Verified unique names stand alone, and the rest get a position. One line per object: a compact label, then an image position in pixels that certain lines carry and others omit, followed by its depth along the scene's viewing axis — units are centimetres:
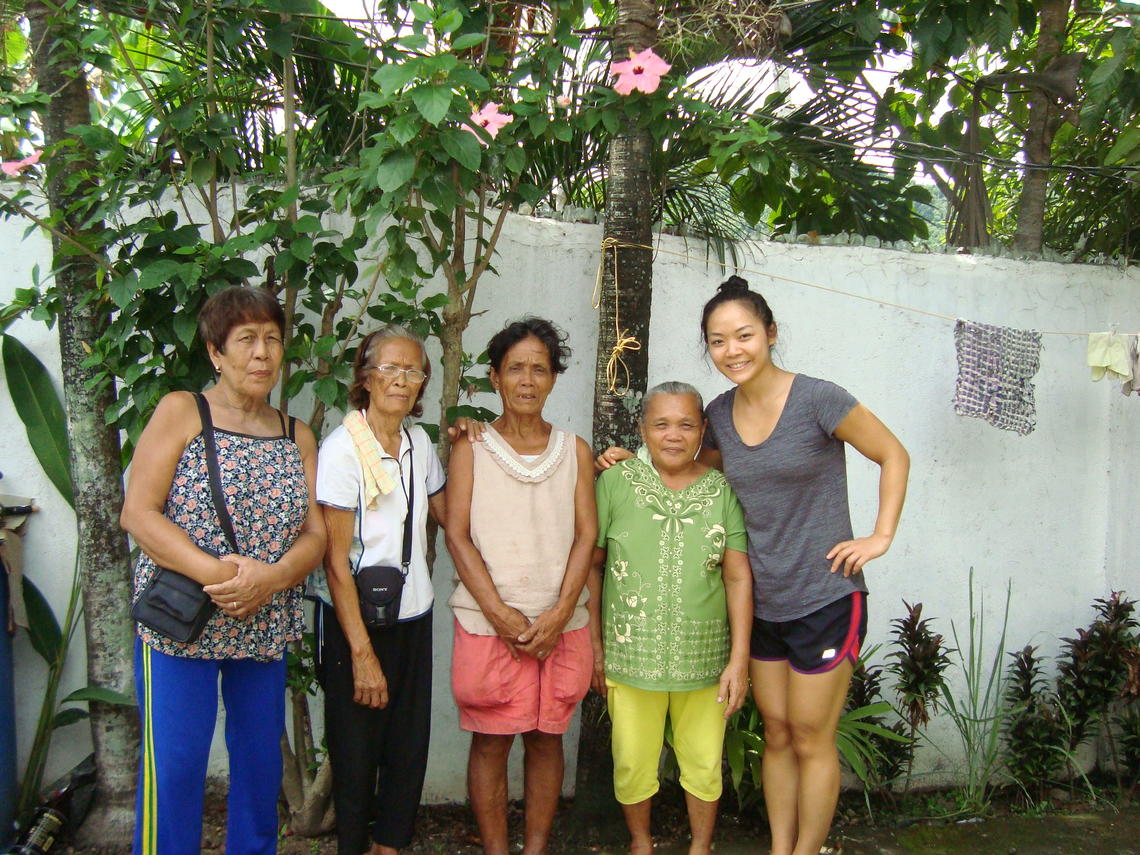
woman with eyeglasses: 257
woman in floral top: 234
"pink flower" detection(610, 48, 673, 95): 265
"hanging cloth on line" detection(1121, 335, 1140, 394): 375
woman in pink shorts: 274
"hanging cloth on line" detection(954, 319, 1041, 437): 368
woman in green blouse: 274
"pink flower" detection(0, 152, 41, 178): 269
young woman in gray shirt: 263
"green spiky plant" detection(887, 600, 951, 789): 364
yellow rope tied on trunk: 308
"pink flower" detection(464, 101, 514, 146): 258
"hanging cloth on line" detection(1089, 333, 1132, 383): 374
